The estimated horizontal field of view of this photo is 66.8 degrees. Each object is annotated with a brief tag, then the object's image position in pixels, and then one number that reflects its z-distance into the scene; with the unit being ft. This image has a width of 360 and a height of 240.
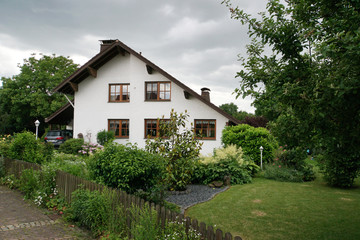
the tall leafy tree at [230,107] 254.47
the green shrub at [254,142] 47.65
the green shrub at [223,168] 34.81
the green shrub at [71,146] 58.65
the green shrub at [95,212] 16.90
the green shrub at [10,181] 30.14
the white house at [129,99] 62.85
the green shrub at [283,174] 38.24
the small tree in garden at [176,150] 27.58
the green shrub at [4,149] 36.73
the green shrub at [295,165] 39.50
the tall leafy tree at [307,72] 9.70
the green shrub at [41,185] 23.87
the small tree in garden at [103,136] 64.13
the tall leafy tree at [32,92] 119.24
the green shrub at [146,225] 12.89
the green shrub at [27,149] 33.32
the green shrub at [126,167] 19.27
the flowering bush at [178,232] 12.00
